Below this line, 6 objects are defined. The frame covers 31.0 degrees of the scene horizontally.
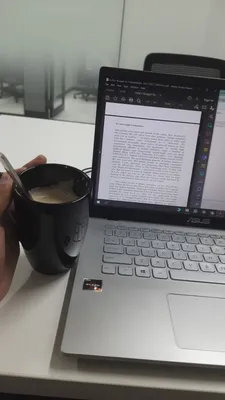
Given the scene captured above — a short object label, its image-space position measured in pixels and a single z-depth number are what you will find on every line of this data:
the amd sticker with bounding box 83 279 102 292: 0.50
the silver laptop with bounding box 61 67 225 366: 0.47
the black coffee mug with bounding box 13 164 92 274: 0.49
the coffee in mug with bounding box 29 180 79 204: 0.55
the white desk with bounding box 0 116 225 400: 0.41
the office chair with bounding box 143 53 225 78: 1.37
